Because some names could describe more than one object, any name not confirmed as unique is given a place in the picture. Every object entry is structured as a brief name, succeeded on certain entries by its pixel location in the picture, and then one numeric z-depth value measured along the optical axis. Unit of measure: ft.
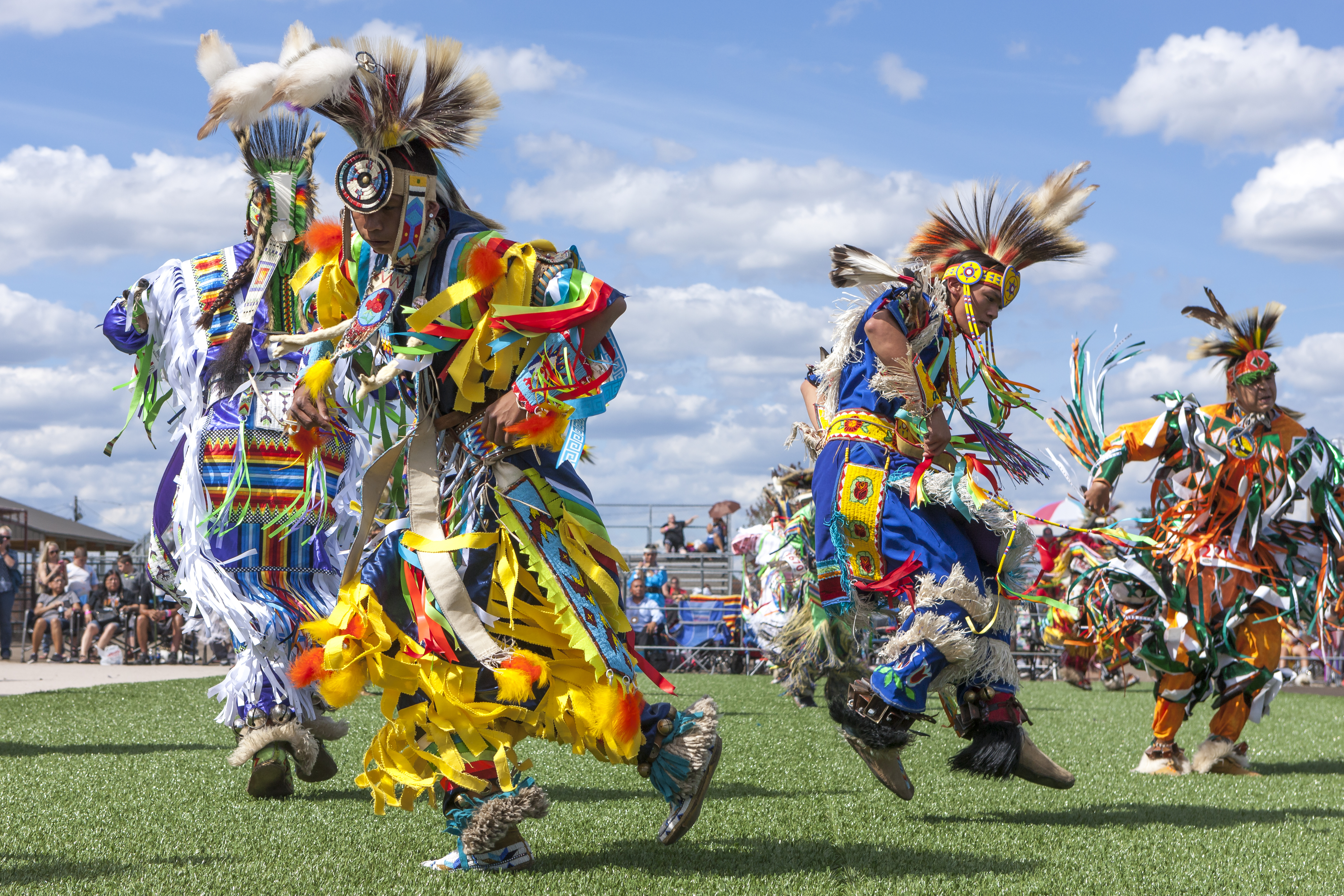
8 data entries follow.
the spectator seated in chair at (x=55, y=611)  48.70
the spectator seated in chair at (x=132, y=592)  50.67
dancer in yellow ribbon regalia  10.07
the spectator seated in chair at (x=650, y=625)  48.60
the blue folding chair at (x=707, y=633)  48.11
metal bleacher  55.93
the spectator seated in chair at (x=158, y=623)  48.75
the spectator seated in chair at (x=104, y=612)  48.16
